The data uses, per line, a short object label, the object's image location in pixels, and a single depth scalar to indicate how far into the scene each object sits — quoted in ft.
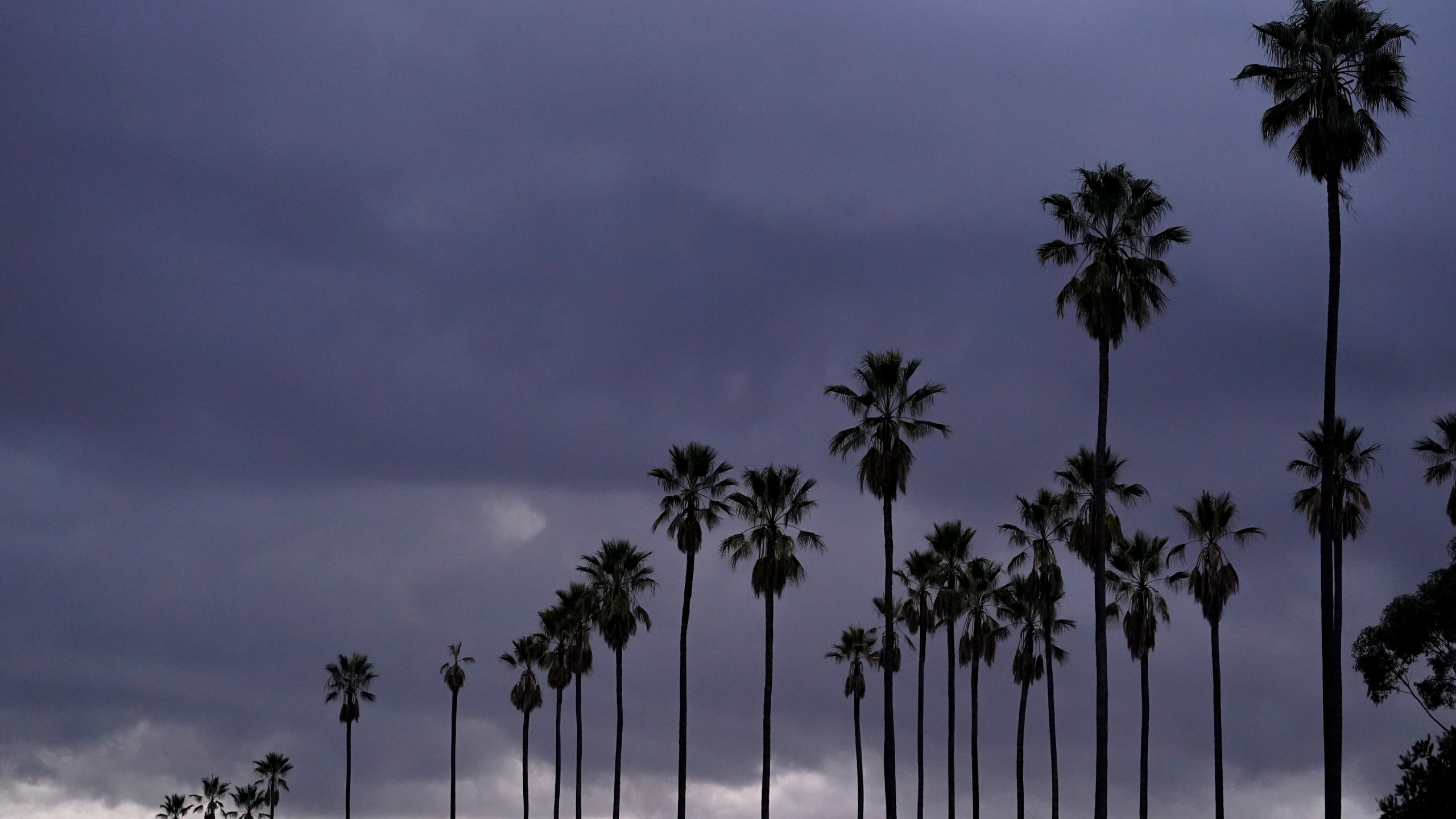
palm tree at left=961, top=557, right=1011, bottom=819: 245.04
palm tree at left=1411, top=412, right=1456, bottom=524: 193.98
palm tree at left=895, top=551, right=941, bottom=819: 252.21
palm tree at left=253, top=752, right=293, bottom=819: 419.74
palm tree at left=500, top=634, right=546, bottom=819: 343.26
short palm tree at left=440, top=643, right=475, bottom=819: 371.35
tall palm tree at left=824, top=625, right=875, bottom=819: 308.40
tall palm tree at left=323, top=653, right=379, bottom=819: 380.17
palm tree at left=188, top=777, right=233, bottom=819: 426.92
